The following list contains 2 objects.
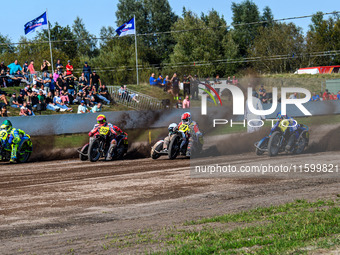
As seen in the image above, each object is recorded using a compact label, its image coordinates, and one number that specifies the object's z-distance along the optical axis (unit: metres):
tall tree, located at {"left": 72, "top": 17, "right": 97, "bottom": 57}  89.63
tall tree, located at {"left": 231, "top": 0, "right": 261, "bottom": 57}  77.06
